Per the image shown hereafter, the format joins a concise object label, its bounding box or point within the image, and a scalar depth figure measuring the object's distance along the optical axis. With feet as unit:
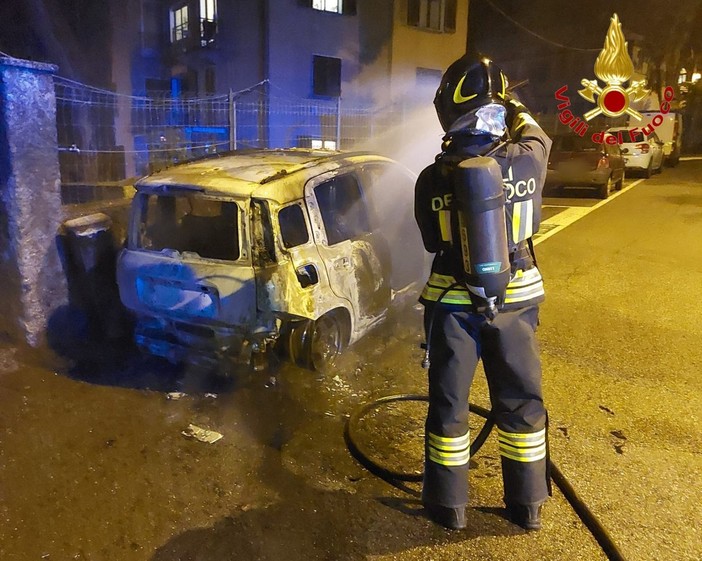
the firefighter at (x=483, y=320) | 9.63
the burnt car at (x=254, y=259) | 13.51
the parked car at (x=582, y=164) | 46.34
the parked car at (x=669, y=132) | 75.51
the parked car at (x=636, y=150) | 58.49
